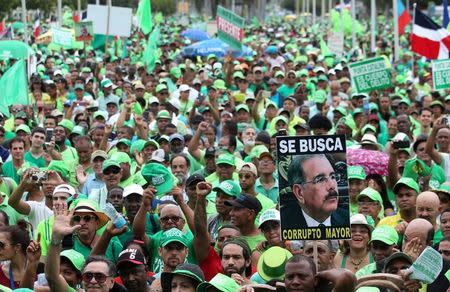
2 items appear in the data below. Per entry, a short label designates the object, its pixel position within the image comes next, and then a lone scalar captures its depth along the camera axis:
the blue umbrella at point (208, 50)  34.69
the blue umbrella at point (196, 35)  44.01
